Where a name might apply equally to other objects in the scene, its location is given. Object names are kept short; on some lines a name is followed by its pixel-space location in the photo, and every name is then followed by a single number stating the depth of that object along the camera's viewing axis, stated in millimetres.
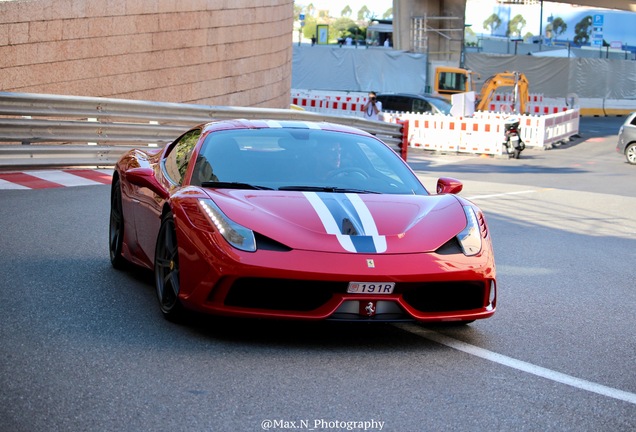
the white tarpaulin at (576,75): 52188
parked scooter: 28727
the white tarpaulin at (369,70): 52716
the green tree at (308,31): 180762
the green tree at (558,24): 177950
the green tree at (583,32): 162025
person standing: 31938
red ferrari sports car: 5598
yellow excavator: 39062
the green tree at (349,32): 113888
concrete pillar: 56062
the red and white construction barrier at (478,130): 29891
